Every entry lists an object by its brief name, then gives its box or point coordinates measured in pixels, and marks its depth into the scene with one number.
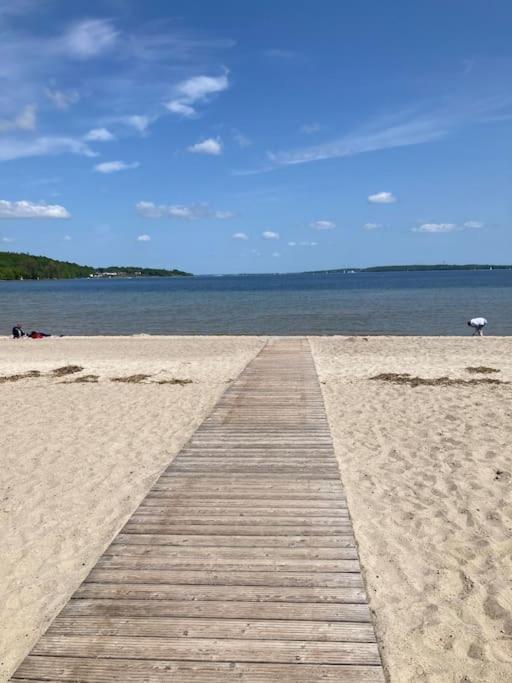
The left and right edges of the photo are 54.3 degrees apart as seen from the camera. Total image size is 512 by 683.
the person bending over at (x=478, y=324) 23.66
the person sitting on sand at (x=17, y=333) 25.70
